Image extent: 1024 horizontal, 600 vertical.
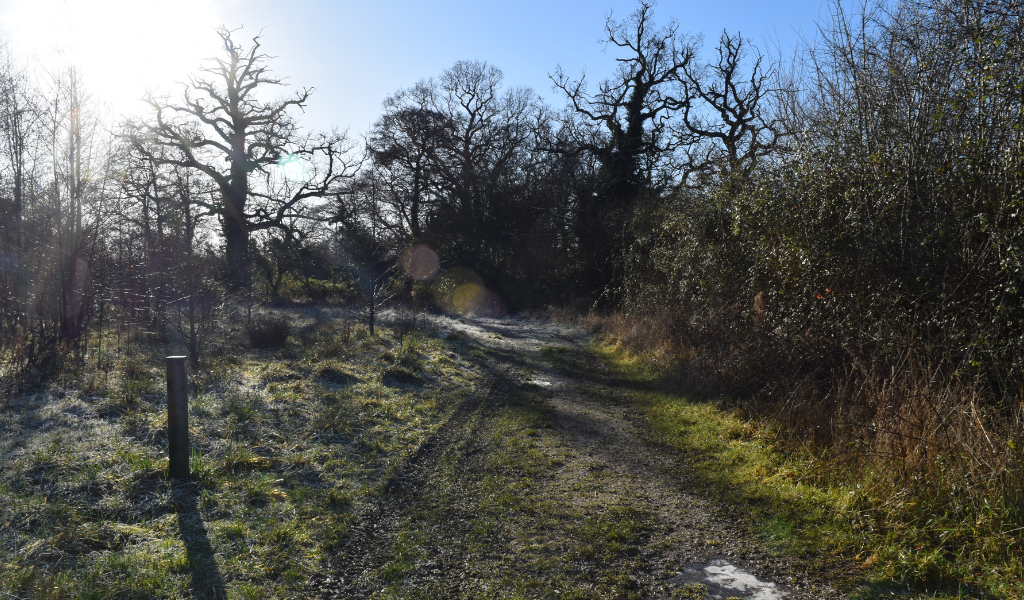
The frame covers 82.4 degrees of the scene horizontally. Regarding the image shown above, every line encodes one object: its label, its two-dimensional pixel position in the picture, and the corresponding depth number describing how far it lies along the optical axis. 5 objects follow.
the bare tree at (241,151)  23.45
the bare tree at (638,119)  24.88
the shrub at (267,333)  12.43
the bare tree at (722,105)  22.06
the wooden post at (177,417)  4.88
